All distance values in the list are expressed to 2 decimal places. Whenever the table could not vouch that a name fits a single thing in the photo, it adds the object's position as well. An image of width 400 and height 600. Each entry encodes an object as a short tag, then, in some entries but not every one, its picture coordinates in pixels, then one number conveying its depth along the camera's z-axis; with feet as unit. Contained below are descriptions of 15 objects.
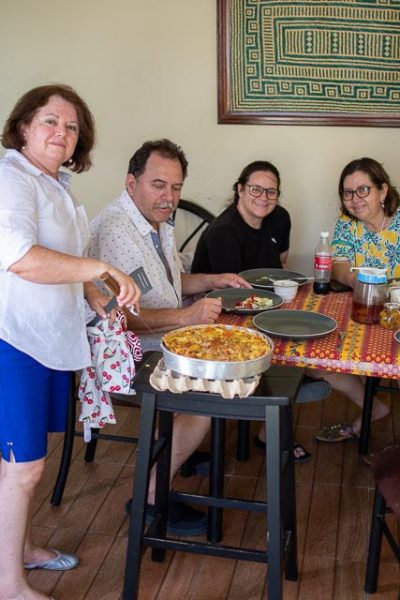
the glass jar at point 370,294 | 6.66
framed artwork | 10.47
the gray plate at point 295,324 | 6.28
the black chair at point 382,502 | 5.41
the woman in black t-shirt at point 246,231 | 9.01
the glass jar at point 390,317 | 6.54
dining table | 5.82
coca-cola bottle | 7.98
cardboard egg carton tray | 5.10
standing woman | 5.27
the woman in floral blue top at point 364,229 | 9.07
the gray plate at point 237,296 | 7.14
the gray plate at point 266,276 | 8.35
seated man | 7.10
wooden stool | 5.30
